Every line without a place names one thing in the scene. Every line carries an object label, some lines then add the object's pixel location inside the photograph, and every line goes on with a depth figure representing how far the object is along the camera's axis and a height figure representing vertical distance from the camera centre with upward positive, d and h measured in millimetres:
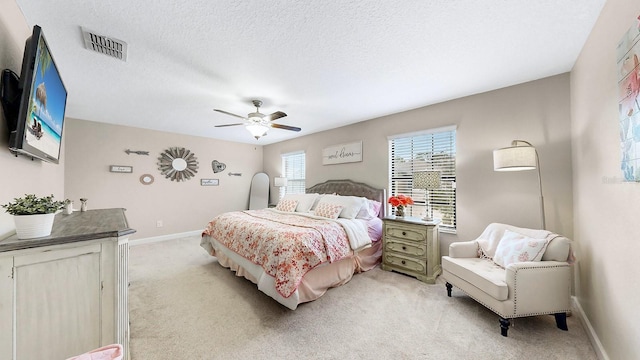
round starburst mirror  4945 +442
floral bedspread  2188 -704
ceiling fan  3039 +857
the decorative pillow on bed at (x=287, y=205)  4056 -431
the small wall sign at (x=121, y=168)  4354 +296
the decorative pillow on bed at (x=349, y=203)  3439 -347
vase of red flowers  3248 -302
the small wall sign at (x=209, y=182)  5512 +13
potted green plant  1045 -158
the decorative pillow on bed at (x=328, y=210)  3395 -447
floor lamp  2197 +234
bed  2252 -731
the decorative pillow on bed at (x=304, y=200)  3999 -338
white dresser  1001 -553
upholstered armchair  1868 -868
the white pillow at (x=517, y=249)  1996 -642
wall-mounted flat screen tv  1192 +508
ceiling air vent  1797 +1197
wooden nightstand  2873 -910
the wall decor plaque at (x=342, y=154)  4270 +583
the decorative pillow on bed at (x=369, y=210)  3543 -466
